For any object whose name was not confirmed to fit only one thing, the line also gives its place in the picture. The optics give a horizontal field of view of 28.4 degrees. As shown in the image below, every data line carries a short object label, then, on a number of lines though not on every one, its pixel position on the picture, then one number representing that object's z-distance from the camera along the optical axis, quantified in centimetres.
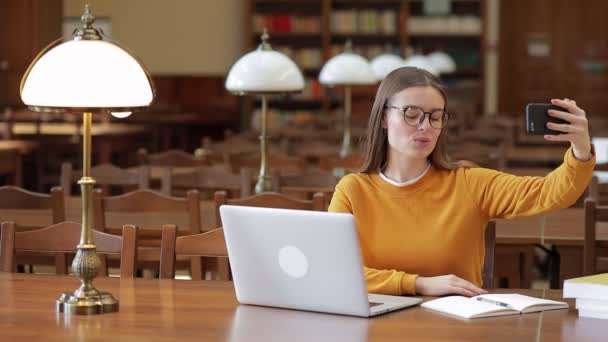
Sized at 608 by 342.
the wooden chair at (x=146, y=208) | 411
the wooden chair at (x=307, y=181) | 519
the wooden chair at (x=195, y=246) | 306
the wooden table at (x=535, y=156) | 768
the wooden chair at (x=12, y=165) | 804
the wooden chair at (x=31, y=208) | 432
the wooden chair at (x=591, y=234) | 368
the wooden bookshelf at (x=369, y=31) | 1421
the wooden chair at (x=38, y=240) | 318
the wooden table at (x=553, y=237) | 395
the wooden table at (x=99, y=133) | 995
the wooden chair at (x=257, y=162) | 645
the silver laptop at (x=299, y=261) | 240
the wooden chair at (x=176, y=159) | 662
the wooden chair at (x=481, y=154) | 627
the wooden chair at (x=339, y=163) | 667
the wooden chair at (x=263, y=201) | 397
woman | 279
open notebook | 249
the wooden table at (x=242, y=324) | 231
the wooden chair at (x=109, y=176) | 547
